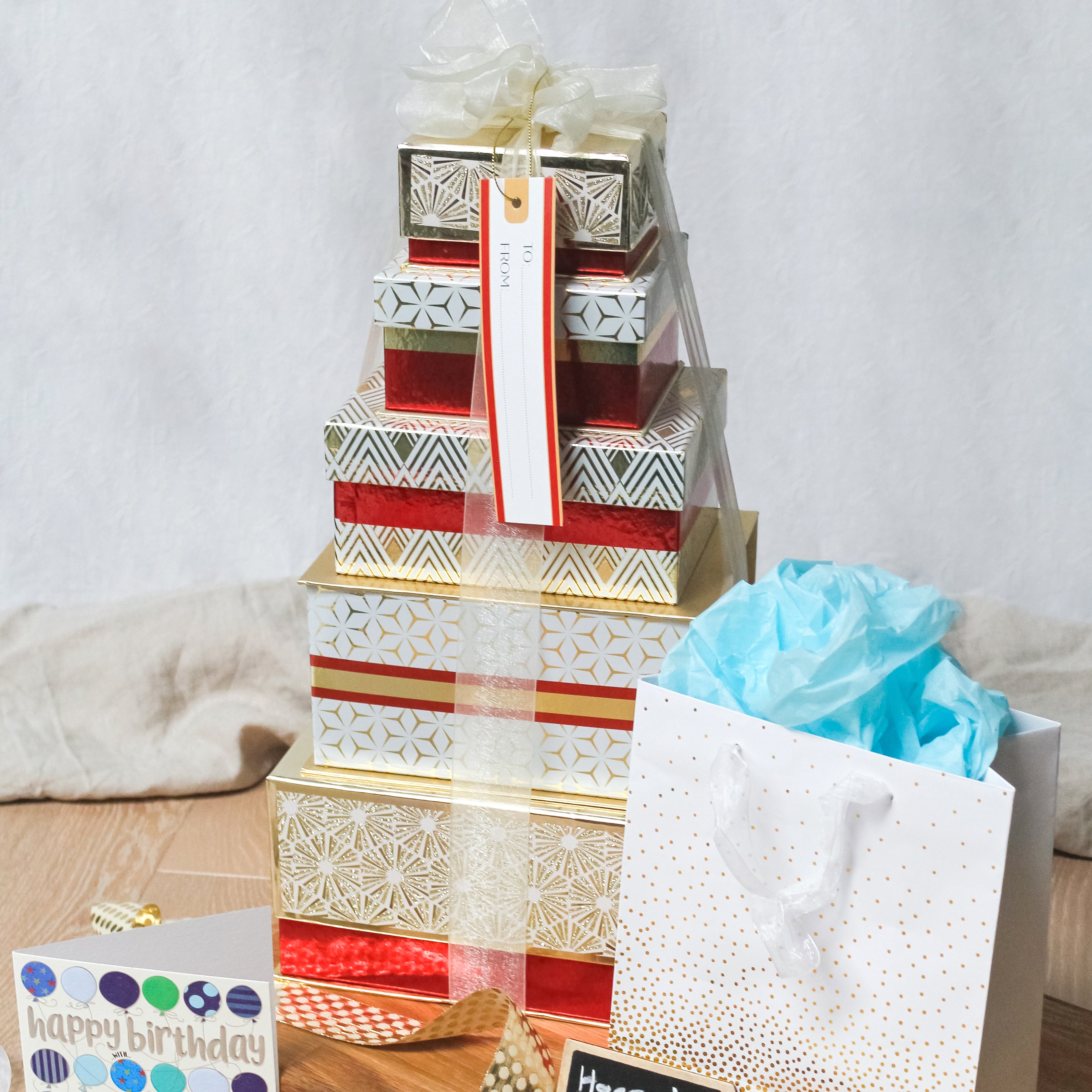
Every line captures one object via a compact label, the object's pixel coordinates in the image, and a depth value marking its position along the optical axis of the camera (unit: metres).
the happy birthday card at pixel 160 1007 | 1.47
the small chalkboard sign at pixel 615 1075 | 1.45
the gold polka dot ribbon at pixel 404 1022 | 1.49
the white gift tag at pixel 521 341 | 1.52
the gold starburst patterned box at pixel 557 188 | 1.53
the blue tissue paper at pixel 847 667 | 1.42
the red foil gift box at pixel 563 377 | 1.55
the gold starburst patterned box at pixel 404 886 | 1.59
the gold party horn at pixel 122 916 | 1.61
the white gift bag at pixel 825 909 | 1.41
